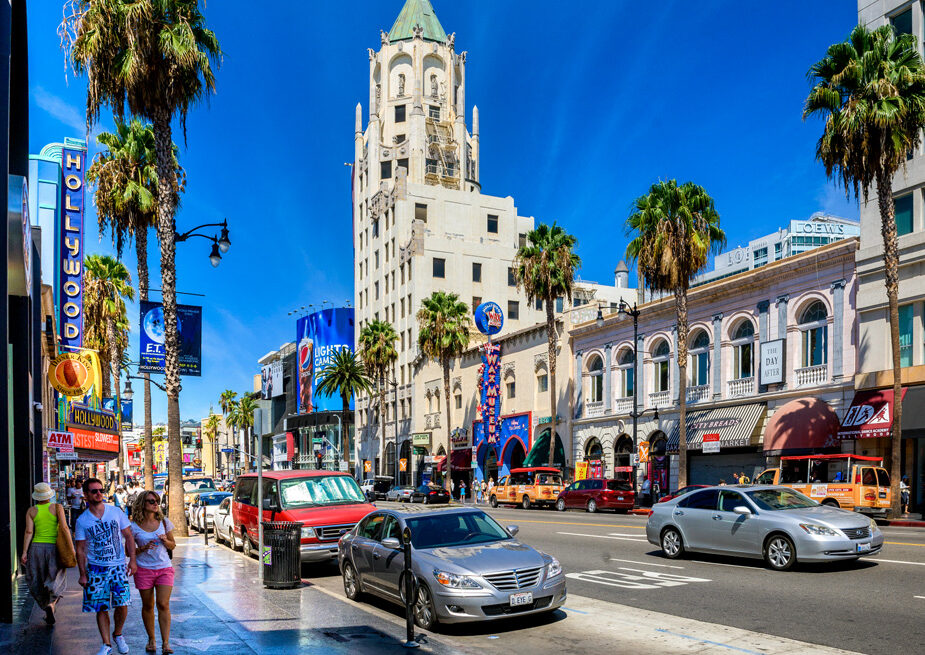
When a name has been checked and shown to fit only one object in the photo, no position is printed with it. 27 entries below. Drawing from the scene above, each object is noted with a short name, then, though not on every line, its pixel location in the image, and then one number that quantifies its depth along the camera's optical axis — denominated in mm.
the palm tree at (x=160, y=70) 21562
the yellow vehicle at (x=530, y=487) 43281
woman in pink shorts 8820
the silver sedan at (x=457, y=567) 10273
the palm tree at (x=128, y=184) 29156
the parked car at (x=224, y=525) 21344
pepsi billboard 104625
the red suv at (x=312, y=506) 16422
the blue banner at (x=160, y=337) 25203
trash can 13953
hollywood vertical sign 28516
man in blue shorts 8672
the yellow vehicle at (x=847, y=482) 27266
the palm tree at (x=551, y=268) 47938
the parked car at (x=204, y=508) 24969
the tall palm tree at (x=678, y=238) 36406
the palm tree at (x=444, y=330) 58969
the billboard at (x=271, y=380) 128100
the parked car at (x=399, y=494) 51438
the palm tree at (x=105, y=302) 40375
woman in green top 10266
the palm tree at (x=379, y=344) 71062
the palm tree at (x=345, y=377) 75562
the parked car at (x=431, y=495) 48750
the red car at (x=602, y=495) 38594
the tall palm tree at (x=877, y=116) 28281
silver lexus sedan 14250
